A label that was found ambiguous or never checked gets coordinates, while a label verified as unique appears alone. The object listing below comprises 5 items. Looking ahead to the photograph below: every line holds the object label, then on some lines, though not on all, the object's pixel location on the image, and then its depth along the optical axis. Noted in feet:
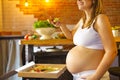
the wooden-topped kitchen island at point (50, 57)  8.30
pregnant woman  4.73
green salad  6.93
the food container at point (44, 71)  5.44
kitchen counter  6.81
